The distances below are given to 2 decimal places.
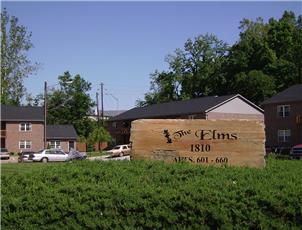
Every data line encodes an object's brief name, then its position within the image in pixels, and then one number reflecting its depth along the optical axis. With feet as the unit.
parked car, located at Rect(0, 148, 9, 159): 181.10
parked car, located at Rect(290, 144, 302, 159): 127.10
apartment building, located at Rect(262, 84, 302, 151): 189.94
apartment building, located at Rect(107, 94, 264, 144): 208.03
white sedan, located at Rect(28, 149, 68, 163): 159.30
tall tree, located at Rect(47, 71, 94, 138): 319.27
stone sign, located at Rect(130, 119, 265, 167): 24.86
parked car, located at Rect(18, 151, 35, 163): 156.71
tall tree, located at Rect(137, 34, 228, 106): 286.66
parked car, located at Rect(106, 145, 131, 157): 191.19
